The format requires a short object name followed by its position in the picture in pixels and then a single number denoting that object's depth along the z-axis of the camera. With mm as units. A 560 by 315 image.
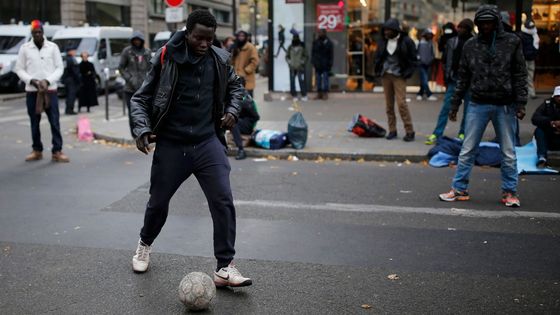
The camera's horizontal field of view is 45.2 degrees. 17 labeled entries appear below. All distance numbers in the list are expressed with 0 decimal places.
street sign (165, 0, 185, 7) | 13330
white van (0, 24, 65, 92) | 23188
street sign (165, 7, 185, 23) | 13180
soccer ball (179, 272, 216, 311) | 4145
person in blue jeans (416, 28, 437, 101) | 17984
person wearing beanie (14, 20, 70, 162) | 9773
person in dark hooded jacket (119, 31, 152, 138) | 10929
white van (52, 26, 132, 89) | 24000
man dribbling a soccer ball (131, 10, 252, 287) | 4521
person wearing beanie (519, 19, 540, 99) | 14391
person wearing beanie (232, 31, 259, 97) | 11891
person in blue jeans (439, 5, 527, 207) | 6805
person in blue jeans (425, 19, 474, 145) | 10070
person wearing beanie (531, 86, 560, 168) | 8668
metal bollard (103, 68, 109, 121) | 14886
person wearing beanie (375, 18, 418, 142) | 10914
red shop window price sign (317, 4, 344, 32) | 19422
